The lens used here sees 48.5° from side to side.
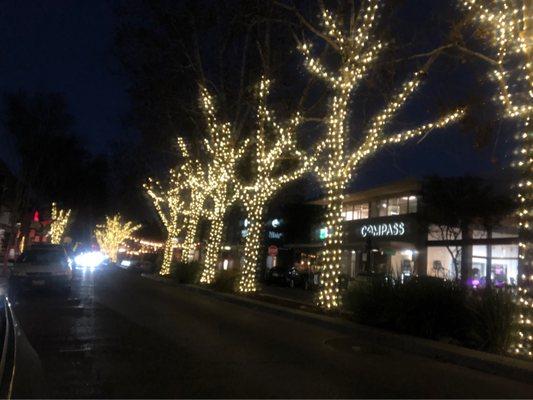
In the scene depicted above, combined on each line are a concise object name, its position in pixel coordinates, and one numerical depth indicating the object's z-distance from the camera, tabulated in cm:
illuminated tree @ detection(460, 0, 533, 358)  1094
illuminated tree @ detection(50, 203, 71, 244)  5581
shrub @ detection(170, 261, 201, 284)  3002
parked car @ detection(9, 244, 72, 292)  1800
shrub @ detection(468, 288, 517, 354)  1123
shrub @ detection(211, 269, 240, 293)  2431
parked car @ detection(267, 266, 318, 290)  3847
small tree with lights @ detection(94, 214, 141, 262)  8162
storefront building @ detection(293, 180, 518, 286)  3195
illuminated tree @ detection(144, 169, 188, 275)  3643
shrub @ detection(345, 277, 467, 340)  1273
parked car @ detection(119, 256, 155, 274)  4418
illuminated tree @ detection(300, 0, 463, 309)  1709
